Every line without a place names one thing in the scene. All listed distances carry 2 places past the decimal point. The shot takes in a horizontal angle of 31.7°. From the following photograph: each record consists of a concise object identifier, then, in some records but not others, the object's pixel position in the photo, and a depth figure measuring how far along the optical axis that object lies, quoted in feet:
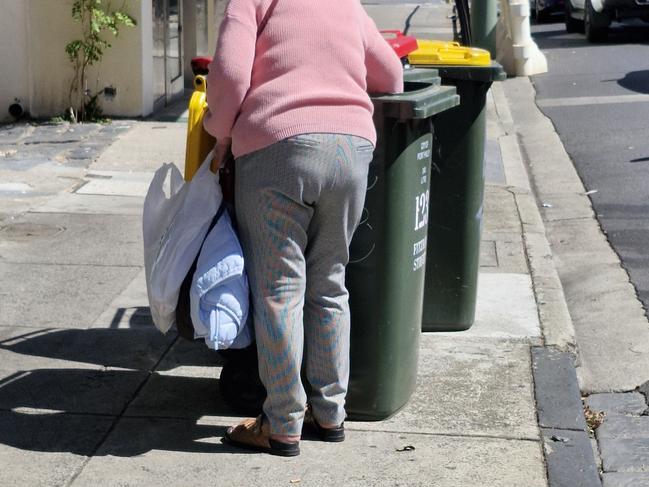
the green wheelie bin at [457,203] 17.07
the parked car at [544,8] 78.43
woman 12.18
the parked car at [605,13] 60.49
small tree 36.06
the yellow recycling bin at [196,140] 13.85
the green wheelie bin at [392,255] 13.60
